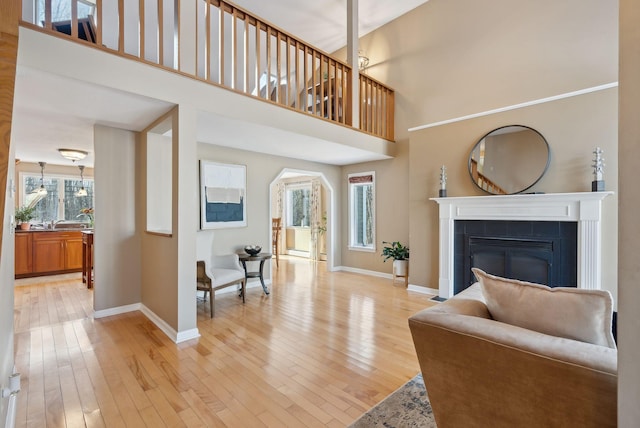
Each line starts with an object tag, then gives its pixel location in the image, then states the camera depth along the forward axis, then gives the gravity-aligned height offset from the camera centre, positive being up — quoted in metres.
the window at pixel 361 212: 5.95 -0.03
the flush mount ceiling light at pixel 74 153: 4.52 +0.91
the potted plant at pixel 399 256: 5.00 -0.79
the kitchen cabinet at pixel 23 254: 5.18 -0.73
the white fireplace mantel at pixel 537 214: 3.14 -0.05
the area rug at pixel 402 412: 1.72 -1.24
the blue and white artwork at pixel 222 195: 4.37 +0.25
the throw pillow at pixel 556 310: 1.11 -0.40
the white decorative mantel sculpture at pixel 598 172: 3.08 +0.40
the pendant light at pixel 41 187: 6.19 +0.55
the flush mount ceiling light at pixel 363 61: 5.86 +2.97
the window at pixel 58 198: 6.52 +0.34
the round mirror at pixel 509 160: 3.61 +0.65
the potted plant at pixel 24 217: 5.43 -0.08
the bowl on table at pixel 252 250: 4.46 -0.58
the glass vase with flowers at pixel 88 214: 6.44 -0.04
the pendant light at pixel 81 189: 6.74 +0.53
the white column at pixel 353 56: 4.54 +2.41
